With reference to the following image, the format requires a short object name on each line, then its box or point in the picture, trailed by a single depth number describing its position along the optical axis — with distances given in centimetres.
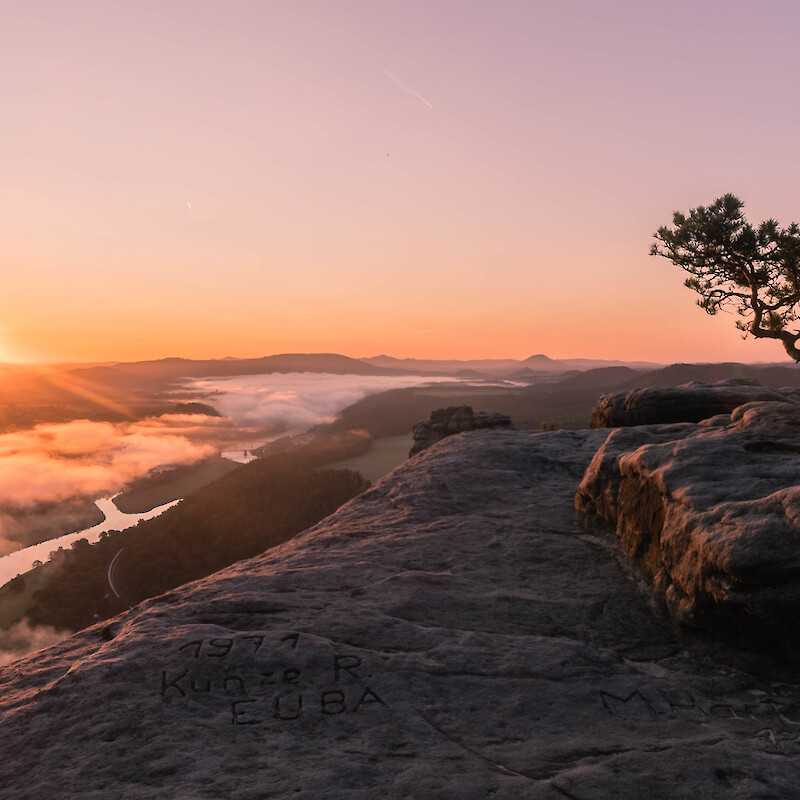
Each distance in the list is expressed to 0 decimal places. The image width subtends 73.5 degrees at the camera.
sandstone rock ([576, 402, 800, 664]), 627
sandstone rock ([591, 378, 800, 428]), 1855
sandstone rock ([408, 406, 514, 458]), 2806
